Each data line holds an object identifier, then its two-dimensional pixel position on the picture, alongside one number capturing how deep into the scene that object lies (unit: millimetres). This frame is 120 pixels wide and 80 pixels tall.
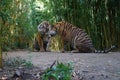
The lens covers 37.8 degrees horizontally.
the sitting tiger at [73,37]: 4932
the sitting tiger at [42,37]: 5152
